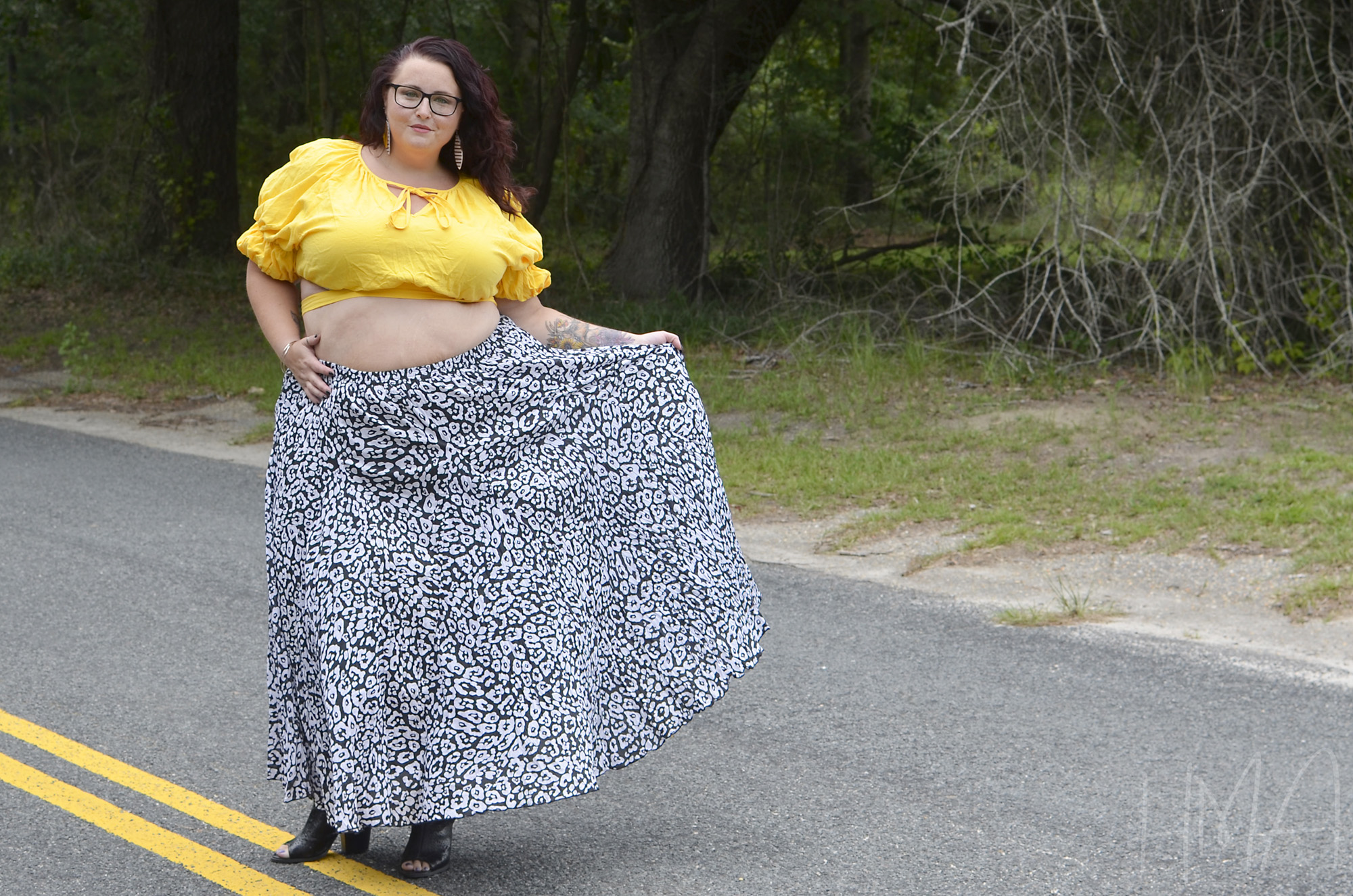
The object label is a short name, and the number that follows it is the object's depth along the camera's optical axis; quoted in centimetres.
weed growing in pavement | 579
